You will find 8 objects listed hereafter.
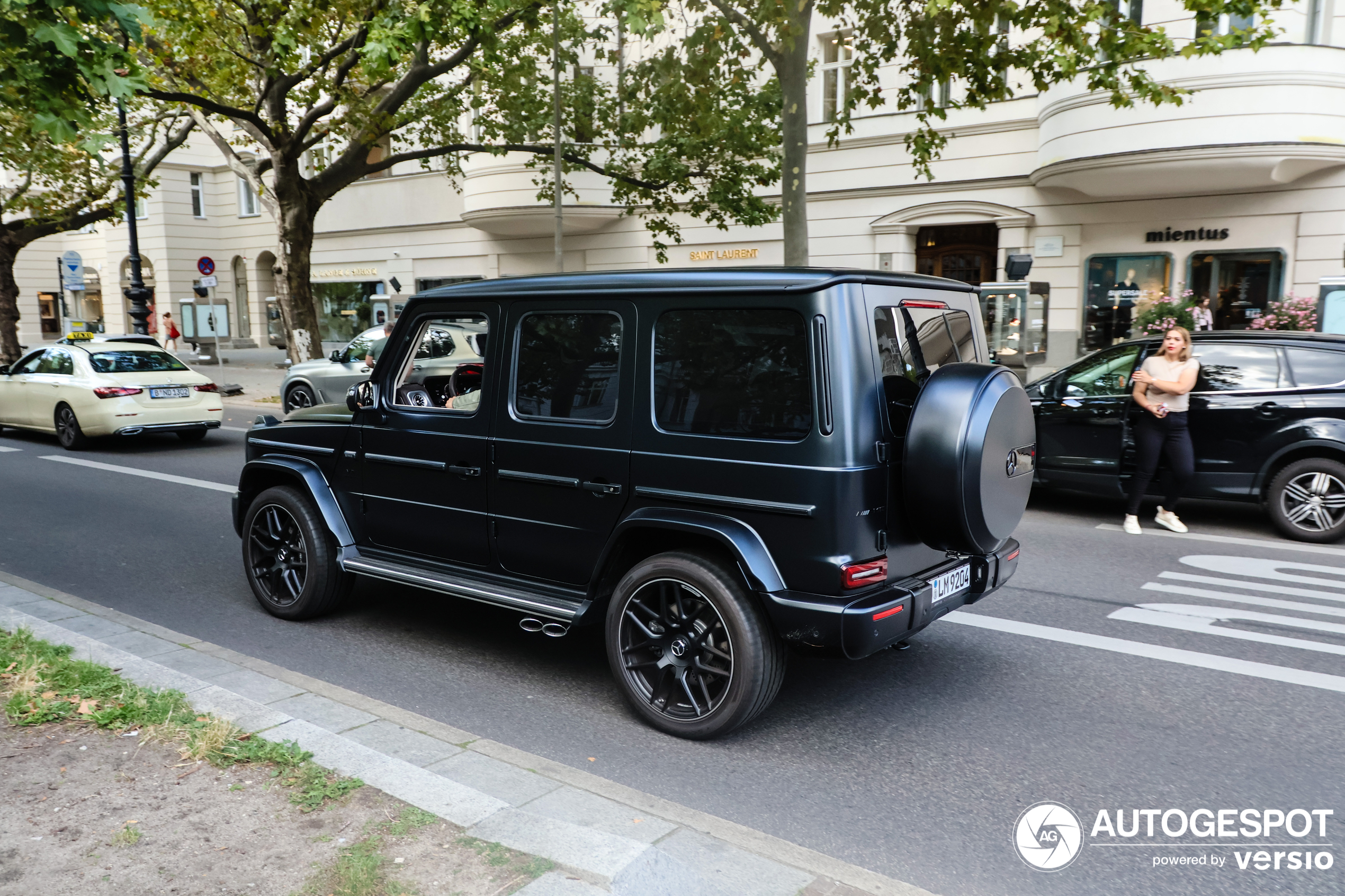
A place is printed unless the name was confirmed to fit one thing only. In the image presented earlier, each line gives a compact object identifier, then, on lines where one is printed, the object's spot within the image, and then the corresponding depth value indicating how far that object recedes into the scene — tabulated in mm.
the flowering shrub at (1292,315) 14828
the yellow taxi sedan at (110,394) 12648
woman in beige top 7680
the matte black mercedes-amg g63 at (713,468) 3693
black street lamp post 19891
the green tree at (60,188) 20938
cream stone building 15180
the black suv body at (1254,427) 7629
